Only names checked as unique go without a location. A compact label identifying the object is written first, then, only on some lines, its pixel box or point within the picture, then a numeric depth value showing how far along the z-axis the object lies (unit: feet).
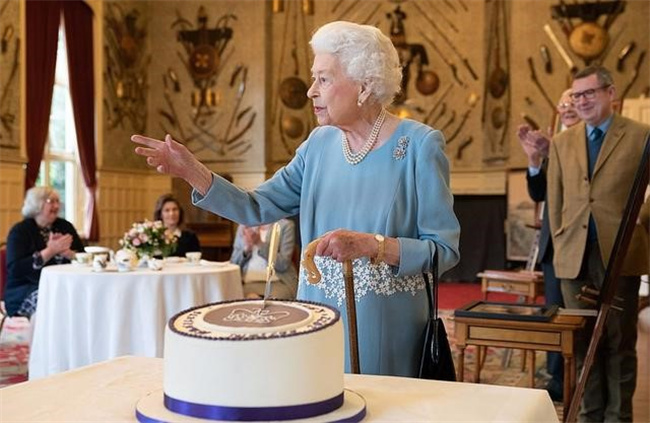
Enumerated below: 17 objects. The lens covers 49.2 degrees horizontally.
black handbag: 5.67
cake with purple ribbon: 3.31
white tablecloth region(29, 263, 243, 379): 14.20
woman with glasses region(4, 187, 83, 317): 16.71
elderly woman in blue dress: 5.69
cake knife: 3.99
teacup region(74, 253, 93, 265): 15.92
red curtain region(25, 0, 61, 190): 31.09
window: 34.12
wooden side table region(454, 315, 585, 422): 10.09
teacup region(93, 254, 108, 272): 15.12
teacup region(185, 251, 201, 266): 17.13
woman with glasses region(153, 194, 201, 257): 20.20
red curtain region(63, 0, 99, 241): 34.60
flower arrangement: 16.05
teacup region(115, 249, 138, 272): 15.16
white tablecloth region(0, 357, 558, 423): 3.62
